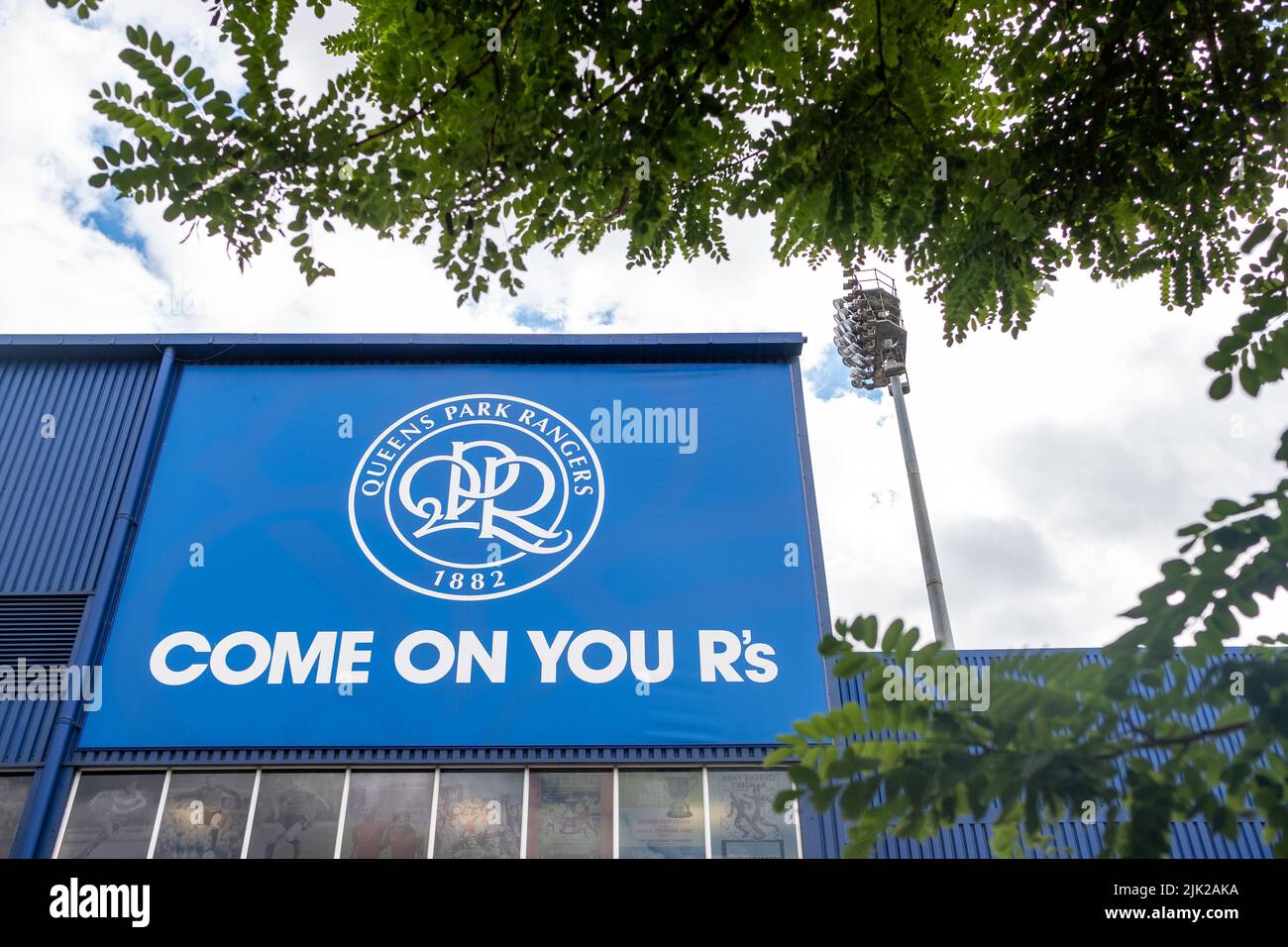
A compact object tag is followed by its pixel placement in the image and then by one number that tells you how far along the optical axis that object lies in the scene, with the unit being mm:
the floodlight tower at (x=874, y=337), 26062
